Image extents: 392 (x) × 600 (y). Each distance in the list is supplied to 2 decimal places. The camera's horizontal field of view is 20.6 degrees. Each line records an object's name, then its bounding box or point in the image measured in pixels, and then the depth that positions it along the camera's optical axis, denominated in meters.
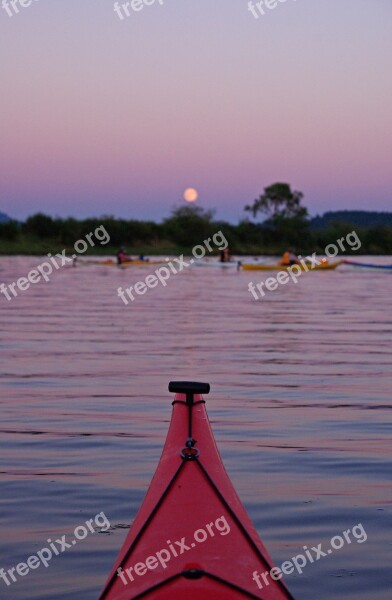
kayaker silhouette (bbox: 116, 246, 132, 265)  63.50
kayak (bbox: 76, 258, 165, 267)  62.00
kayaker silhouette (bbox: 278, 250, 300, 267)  57.47
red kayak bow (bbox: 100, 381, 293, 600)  4.86
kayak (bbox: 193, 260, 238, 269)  67.88
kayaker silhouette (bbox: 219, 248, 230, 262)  69.06
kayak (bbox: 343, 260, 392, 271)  62.53
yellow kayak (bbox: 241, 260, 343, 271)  58.41
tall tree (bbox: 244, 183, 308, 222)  139.50
